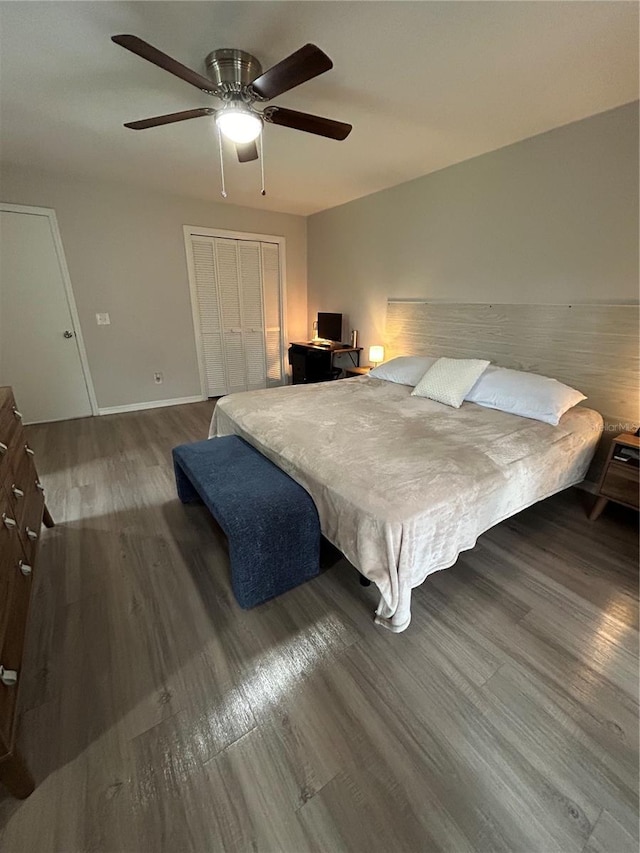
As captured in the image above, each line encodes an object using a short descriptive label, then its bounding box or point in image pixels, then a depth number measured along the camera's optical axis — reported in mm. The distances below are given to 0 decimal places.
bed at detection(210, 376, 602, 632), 1380
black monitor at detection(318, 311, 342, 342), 4514
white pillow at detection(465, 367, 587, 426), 2234
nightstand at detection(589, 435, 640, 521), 2044
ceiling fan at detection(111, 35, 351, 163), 1371
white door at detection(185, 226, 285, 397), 4340
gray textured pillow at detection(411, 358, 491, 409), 2582
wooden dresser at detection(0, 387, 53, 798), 963
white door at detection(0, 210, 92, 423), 3330
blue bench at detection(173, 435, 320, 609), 1506
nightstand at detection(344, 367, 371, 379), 3990
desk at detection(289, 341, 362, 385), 4352
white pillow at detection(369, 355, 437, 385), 3084
